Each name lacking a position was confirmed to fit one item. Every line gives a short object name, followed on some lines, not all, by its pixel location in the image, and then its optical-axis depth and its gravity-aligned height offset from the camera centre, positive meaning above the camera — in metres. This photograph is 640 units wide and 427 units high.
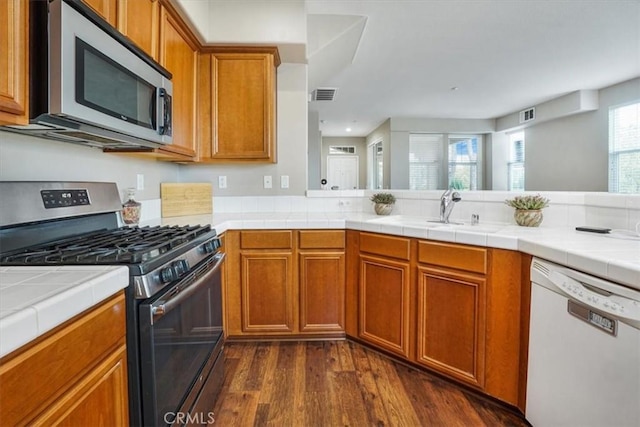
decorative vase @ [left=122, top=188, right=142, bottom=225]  1.82 -0.03
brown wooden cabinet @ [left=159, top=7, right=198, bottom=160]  1.90 +0.82
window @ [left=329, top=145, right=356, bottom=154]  9.94 +1.71
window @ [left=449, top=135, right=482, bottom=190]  7.79 +1.09
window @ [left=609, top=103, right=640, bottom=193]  4.78 +0.86
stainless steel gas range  1.00 -0.22
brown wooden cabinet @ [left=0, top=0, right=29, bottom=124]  0.88 +0.39
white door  9.95 +1.05
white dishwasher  1.03 -0.51
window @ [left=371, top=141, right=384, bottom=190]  8.58 +1.09
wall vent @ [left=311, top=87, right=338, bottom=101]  4.88 +1.71
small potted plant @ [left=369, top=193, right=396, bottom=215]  2.63 +0.03
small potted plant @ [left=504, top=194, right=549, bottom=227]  1.94 -0.01
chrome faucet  2.24 +0.02
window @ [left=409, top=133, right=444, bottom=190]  7.57 +1.06
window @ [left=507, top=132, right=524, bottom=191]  7.22 +0.99
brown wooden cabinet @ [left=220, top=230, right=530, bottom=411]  1.64 -0.55
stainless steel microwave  0.99 +0.43
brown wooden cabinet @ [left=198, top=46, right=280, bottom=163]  2.42 +0.75
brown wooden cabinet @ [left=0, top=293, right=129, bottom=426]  0.60 -0.36
